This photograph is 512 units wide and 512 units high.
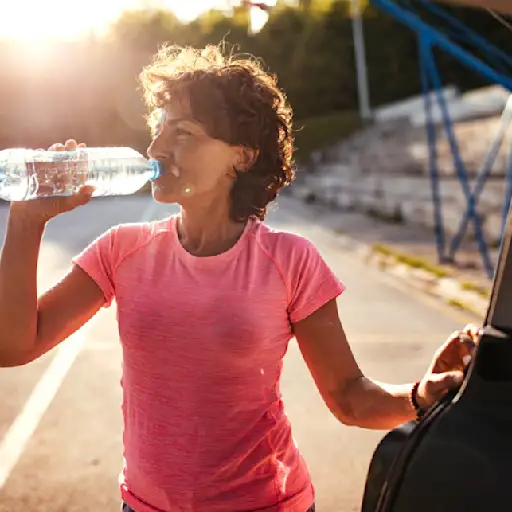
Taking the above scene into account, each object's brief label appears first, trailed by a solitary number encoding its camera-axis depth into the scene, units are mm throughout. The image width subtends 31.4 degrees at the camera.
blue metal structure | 5932
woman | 1884
